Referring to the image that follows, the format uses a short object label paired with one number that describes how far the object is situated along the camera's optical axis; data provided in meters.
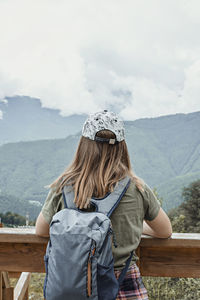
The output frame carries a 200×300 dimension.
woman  1.16
